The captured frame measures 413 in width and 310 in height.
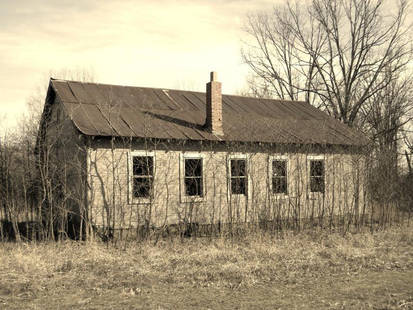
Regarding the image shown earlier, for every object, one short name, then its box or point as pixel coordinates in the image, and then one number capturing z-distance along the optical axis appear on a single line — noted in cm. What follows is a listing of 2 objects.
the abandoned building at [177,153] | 1416
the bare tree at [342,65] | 3117
